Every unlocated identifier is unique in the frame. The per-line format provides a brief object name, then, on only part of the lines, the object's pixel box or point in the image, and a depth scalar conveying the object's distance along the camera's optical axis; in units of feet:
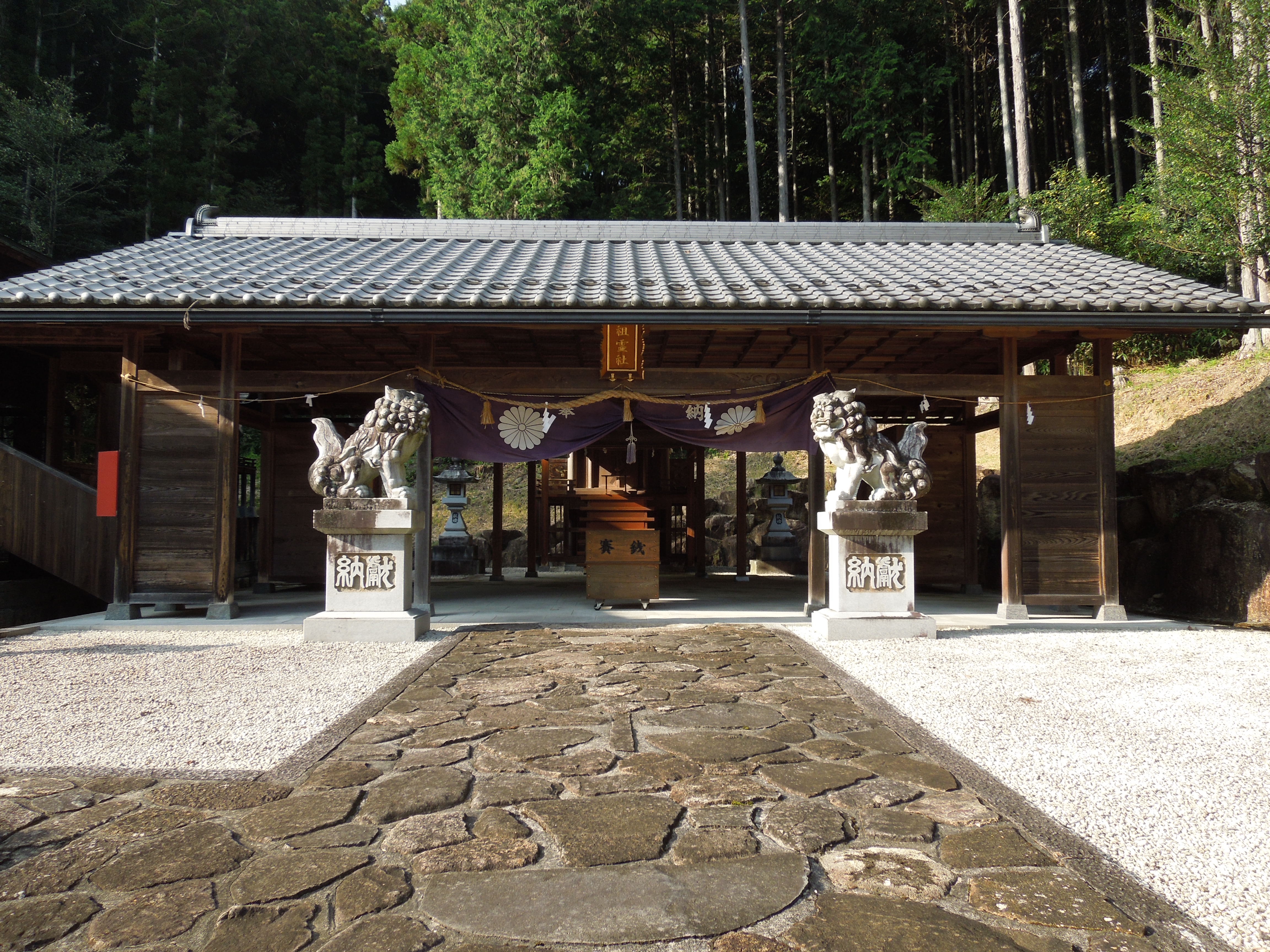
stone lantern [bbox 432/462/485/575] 49.70
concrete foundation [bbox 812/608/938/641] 22.16
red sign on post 25.39
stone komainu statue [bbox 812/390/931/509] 22.61
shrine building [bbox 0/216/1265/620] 22.95
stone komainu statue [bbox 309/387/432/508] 22.45
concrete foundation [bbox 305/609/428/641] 21.81
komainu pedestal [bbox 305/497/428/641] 21.94
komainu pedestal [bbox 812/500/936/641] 22.31
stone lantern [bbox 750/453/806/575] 49.93
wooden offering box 29.22
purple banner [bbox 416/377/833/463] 26.08
